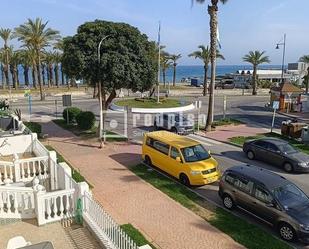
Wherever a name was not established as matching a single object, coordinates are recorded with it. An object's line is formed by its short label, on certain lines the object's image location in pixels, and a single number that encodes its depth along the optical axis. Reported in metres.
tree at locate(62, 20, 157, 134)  16.84
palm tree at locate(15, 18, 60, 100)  33.93
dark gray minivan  8.30
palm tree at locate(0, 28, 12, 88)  42.71
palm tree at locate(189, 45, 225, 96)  42.90
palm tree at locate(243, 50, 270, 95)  45.00
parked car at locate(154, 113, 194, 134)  20.51
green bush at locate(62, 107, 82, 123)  22.44
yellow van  11.57
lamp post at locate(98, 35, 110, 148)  16.59
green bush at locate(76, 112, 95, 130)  20.30
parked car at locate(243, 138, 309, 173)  13.55
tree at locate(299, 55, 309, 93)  40.45
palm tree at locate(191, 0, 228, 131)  20.52
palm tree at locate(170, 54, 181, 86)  52.58
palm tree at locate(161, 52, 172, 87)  48.64
